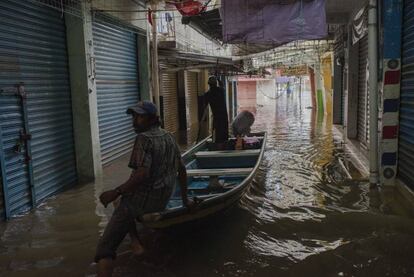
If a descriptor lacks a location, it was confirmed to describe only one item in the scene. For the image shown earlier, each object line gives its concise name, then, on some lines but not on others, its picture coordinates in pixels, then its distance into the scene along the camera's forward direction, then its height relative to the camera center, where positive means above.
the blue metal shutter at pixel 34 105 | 6.23 -0.17
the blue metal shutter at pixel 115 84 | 9.66 +0.23
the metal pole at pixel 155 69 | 11.53 +0.63
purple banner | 9.80 +1.63
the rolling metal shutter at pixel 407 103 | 6.70 -0.33
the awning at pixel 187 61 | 13.00 +1.10
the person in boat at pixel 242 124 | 9.81 -0.86
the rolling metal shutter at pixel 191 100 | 18.86 -0.49
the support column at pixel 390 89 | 7.06 -0.10
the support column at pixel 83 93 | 8.09 +0.02
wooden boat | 4.39 -1.38
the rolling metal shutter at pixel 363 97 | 11.23 -0.35
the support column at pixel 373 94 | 7.30 -0.18
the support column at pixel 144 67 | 12.06 +0.74
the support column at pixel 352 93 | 12.46 -0.25
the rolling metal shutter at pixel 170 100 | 16.06 -0.39
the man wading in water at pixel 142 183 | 3.68 -0.87
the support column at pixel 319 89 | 26.92 -0.20
